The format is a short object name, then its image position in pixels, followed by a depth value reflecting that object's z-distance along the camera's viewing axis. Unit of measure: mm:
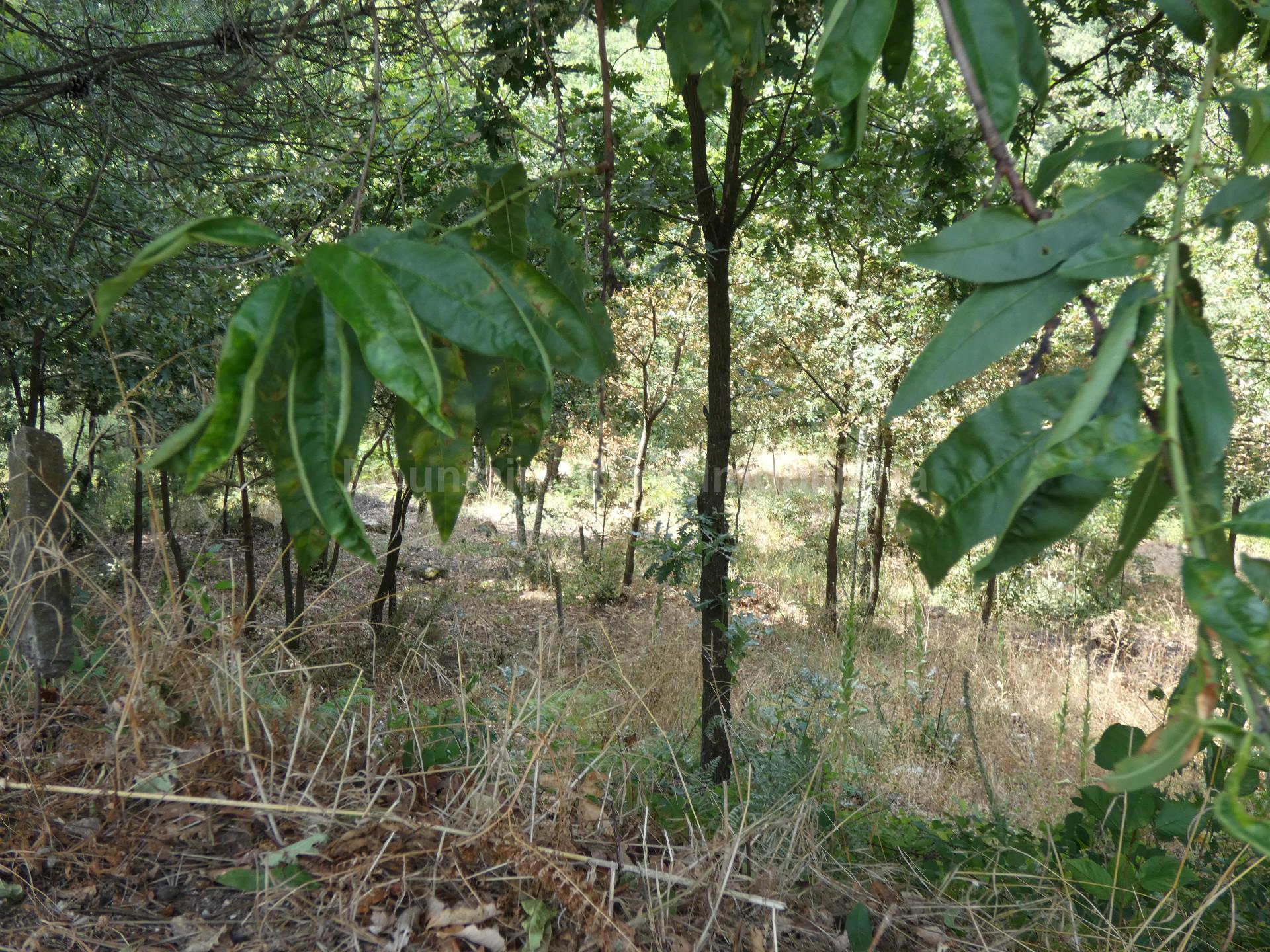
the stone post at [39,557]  2227
